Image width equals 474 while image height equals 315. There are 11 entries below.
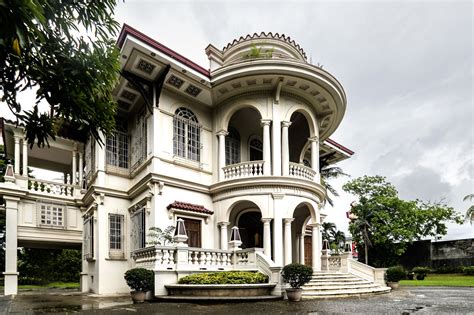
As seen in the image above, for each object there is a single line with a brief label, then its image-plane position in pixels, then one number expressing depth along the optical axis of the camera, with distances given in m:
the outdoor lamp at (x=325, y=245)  19.20
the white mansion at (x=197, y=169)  15.09
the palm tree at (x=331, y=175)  31.33
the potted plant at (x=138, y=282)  11.69
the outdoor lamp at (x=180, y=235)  12.80
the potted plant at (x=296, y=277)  12.14
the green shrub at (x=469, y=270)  29.03
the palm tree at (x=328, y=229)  33.56
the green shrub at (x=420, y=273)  28.07
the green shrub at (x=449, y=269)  30.70
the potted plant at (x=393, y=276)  18.33
